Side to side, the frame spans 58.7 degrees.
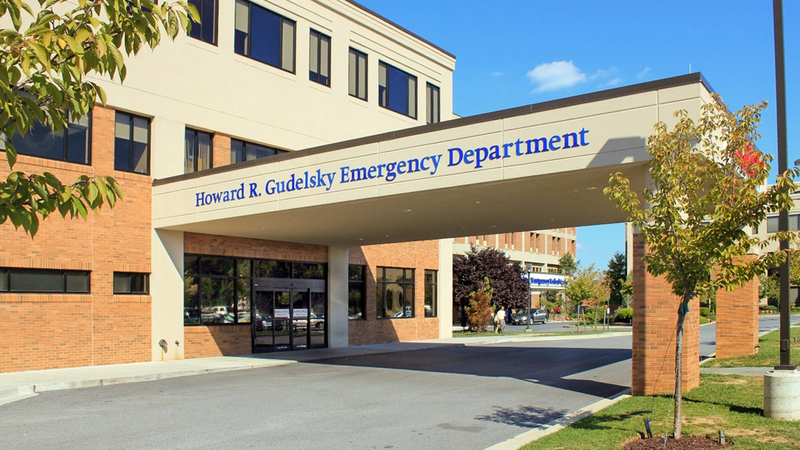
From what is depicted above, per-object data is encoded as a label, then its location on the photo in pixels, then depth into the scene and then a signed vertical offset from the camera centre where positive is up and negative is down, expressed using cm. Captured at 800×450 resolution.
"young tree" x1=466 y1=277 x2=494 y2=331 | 4181 -249
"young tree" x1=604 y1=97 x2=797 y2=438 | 861 +77
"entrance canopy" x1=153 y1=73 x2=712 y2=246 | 1302 +200
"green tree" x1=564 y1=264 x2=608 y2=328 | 4600 -137
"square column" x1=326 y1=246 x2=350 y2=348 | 2753 -114
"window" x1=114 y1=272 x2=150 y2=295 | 2042 -48
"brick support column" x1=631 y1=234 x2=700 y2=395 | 1320 -125
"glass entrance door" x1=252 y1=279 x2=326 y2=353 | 2470 -175
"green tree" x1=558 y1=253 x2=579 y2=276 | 7744 +44
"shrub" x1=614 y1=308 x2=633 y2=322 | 5869 -395
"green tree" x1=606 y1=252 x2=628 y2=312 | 7012 -92
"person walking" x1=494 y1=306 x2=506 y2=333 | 4153 -309
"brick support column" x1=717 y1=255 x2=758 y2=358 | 2016 -158
